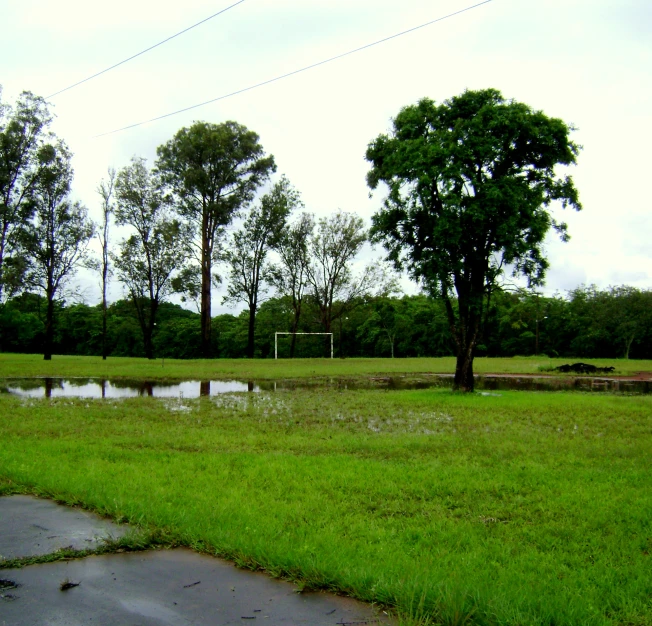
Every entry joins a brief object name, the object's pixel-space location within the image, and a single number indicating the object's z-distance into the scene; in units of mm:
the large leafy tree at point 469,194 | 18047
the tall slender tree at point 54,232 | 40281
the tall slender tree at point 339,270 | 61469
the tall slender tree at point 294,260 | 59306
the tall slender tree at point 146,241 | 47938
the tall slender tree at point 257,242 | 54406
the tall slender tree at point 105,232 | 44250
